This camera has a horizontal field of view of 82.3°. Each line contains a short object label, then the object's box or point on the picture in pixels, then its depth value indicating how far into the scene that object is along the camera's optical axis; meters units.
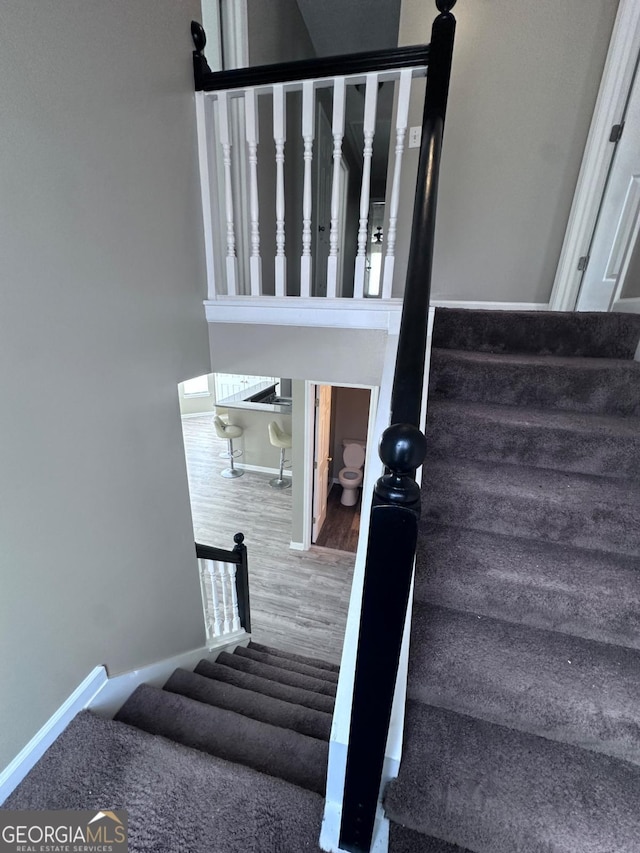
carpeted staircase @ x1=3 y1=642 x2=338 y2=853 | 0.89
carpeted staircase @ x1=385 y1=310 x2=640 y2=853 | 0.80
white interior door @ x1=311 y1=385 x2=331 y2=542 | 4.00
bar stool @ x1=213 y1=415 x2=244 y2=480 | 5.43
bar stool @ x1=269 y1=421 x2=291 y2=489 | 5.08
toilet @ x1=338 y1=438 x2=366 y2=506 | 5.25
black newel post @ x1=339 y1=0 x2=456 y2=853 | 0.51
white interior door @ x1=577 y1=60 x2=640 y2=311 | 1.89
